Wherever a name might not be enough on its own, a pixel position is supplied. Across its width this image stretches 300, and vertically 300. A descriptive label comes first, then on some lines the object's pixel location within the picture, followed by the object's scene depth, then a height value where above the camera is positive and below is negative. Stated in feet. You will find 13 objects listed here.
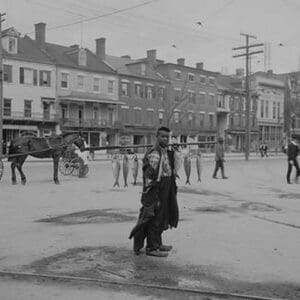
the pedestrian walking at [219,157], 72.28 -2.69
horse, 60.34 -1.27
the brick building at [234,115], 264.31 +11.57
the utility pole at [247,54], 157.38 +24.77
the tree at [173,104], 219.86 +14.14
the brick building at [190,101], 232.94 +16.23
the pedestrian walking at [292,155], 66.13 -2.09
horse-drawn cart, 70.13 -3.86
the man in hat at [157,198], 23.70 -2.75
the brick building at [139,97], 214.48 +16.26
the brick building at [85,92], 191.42 +16.41
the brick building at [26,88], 174.40 +15.64
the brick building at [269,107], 282.77 +16.93
